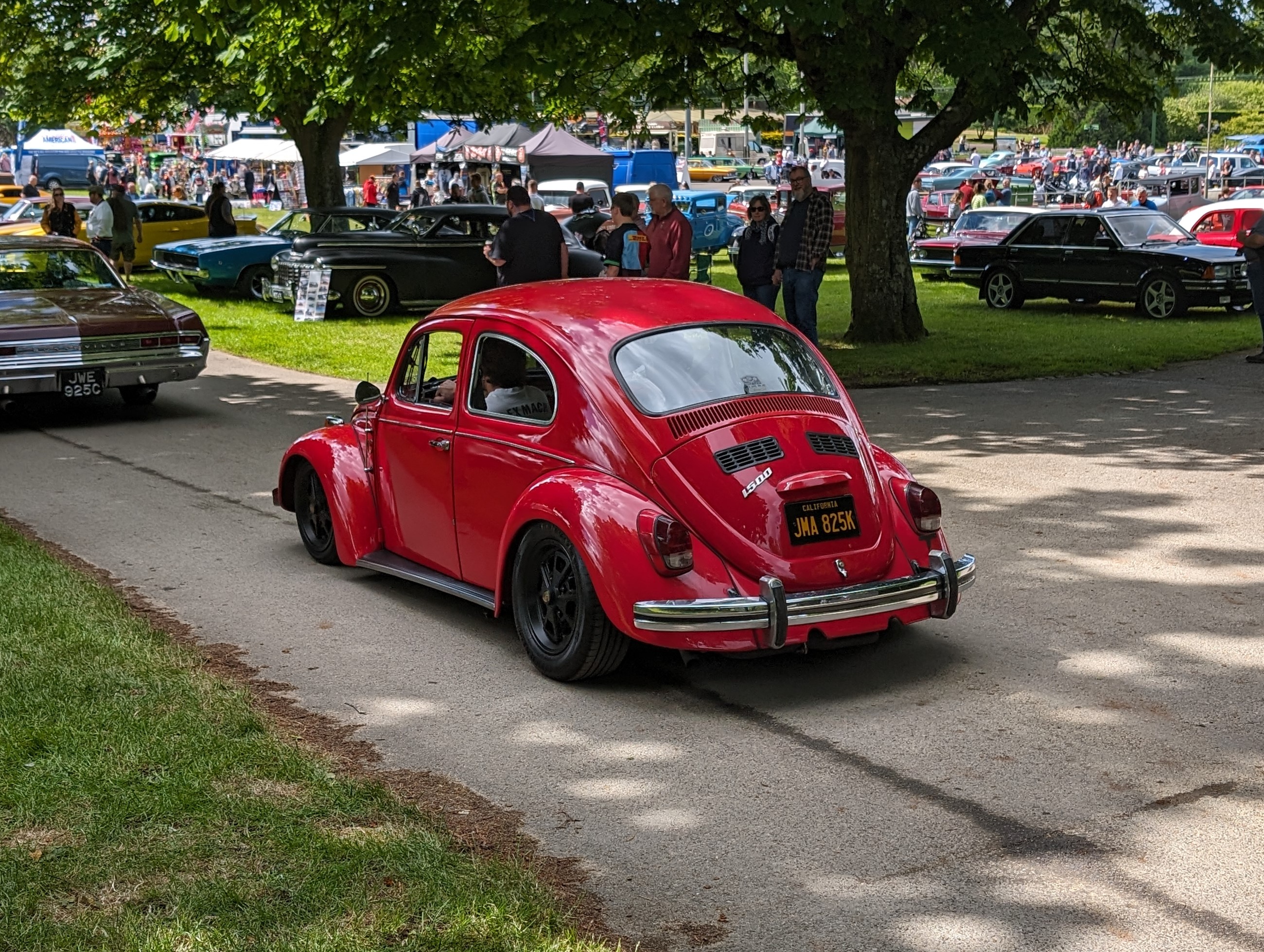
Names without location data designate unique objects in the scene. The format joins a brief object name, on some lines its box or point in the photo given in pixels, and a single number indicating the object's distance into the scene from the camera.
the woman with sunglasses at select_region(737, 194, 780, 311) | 15.30
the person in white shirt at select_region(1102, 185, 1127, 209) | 37.50
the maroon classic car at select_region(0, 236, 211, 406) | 12.62
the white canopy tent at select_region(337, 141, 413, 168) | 52.47
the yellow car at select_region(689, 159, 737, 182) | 70.25
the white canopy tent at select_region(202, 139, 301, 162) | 49.47
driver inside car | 6.69
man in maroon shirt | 13.85
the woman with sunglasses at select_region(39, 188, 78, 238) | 24.19
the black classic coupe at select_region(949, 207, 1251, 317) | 21.36
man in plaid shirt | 14.92
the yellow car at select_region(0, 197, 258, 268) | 31.14
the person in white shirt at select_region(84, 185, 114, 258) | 25.08
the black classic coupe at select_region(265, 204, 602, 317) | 22.05
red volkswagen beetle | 5.82
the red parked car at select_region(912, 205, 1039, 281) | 27.11
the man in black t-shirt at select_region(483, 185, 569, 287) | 14.79
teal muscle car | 23.80
